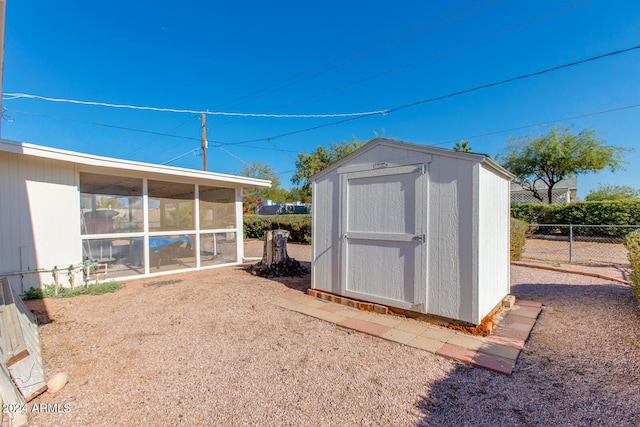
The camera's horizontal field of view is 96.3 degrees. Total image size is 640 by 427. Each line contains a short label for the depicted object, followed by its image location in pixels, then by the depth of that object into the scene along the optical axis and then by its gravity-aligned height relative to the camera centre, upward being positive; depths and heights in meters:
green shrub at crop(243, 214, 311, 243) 12.66 -0.68
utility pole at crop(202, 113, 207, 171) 13.32 +3.30
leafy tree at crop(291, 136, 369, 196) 22.52 +4.35
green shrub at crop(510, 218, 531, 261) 7.02 -0.75
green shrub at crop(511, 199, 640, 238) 10.71 -0.25
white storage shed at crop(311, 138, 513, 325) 3.10 -0.24
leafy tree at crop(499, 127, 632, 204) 14.79 +2.80
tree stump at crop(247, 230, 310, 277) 6.22 -1.09
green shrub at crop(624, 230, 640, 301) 3.49 -0.60
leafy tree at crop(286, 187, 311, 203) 26.86 +1.57
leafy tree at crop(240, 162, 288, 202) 30.37 +3.93
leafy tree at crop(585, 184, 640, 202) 25.17 +1.45
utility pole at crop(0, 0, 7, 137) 1.74 +1.26
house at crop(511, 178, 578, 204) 19.28 +0.98
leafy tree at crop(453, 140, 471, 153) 18.84 +4.19
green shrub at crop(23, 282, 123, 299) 4.56 -1.31
